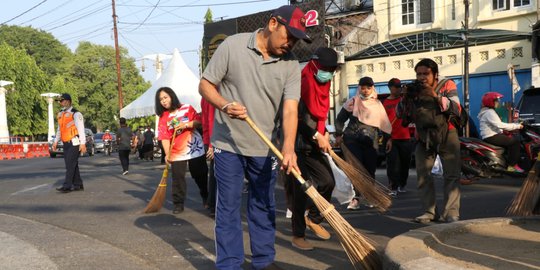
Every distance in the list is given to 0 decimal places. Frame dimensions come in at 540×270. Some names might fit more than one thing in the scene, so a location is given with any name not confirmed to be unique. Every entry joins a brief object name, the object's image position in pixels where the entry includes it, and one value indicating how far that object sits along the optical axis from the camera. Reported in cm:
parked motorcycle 1019
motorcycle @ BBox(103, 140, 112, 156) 3325
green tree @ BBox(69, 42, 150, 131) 7019
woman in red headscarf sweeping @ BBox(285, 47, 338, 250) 550
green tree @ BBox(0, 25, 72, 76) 7462
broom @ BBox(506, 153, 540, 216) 479
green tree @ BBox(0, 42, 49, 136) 5300
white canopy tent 1770
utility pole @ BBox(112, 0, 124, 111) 3866
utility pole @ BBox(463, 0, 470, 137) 2078
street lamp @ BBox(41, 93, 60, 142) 4419
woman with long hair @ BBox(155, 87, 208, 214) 780
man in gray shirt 398
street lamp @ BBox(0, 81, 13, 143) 3791
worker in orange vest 1034
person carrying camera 606
